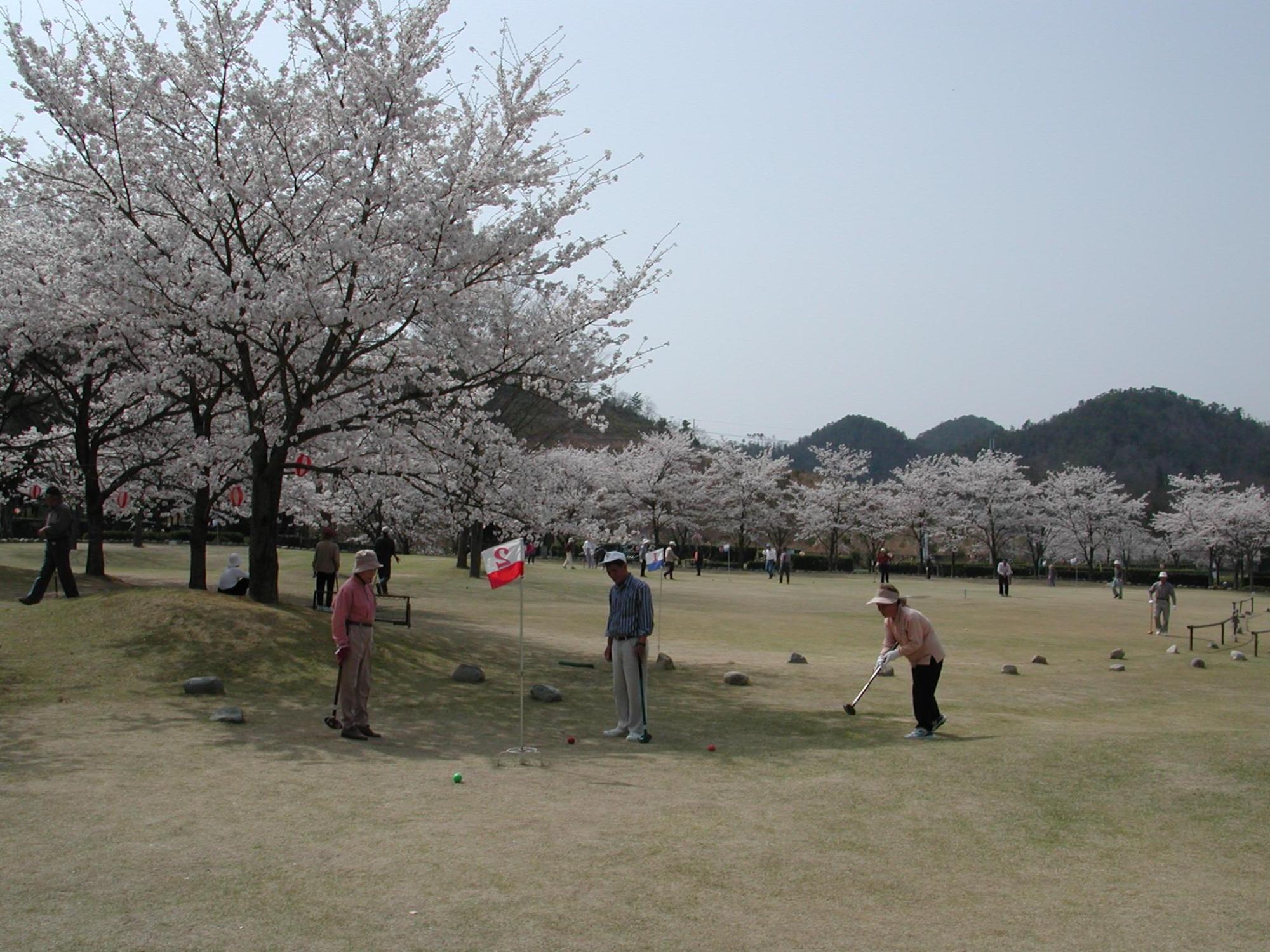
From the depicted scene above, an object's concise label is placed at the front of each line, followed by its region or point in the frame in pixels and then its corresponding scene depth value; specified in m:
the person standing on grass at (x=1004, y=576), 47.41
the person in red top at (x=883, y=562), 48.91
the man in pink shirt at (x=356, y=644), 10.35
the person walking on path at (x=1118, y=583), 48.00
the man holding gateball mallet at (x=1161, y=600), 26.84
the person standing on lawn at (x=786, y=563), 57.69
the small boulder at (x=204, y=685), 12.28
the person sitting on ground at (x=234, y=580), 18.06
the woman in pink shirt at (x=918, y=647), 10.70
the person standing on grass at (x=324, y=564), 20.30
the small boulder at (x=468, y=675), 14.87
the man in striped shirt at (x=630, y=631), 10.47
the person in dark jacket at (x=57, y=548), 16.64
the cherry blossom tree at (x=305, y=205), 15.57
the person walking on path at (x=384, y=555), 26.91
